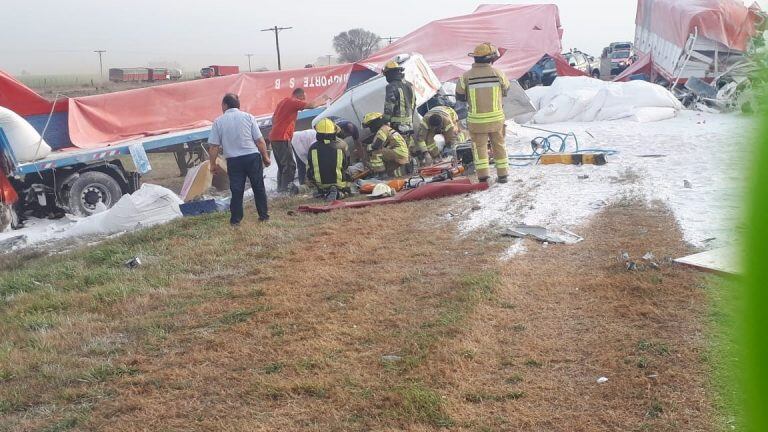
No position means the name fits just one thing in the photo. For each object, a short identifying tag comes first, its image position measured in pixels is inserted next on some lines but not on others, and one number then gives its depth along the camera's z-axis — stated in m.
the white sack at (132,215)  9.19
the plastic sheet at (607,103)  13.27
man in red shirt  10.46
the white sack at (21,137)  9.81
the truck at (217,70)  47.09
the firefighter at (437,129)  10.74
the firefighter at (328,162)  9.30
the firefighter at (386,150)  10.09
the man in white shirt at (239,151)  7.59
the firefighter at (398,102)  10.37
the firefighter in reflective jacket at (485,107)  8.49
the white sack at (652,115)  12.73
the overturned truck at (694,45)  14.57
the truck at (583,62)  29.17
